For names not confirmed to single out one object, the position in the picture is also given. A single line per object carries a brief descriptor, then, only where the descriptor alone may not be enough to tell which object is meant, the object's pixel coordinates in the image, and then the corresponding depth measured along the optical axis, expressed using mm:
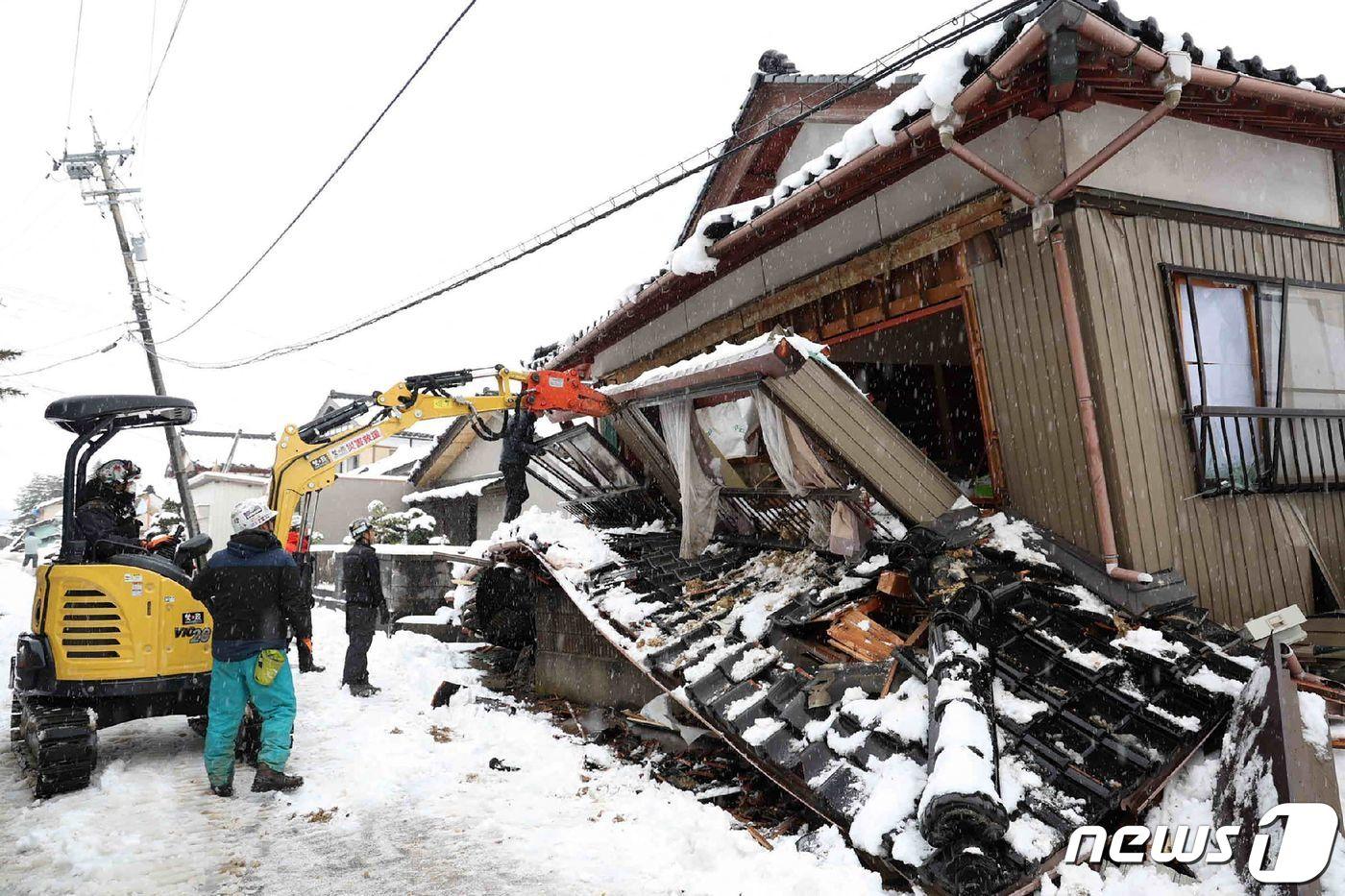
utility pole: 18234
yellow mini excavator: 5031
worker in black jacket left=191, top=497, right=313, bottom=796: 5090
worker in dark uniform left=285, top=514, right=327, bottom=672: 8758
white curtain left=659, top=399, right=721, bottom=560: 6359
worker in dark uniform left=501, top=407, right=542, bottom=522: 9175
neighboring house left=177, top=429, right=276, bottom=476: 35625
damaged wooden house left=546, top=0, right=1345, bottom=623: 4723
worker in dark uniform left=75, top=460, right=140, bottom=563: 5750
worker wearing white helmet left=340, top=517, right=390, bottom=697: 8438
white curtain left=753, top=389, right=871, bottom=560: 5418
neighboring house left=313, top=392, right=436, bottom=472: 38844
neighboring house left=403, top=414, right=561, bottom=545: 19734
